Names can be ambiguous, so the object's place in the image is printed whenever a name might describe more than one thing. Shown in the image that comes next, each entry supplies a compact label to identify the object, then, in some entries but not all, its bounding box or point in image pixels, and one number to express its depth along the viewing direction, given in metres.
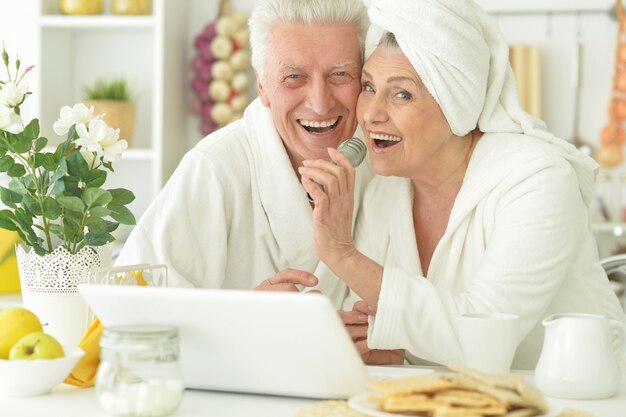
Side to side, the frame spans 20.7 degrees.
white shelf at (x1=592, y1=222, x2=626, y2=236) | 4.48
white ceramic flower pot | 2.50
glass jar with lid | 2.11
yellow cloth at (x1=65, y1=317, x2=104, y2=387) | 2.30
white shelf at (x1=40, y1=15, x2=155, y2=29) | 4.75
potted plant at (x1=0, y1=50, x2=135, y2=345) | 2.49
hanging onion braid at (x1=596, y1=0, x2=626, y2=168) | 4.66
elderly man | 2.88
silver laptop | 2.12
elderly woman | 2.55
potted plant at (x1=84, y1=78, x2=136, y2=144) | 4.70
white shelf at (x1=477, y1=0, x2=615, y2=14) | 4.76
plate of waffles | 2.07
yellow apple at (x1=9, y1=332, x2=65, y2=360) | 2.24
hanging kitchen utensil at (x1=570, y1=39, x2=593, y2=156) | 4.71
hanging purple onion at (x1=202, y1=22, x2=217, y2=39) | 4.89
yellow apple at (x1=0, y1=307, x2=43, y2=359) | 2.29
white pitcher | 2.27
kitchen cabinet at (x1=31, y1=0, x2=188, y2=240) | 4.74
